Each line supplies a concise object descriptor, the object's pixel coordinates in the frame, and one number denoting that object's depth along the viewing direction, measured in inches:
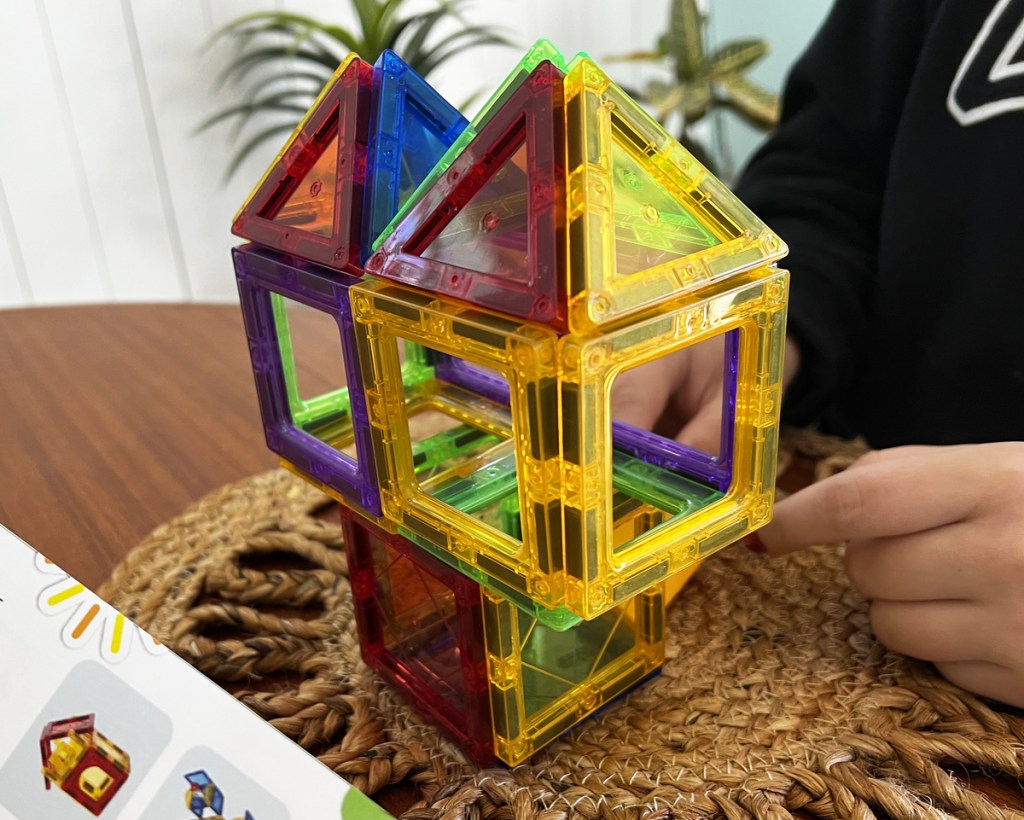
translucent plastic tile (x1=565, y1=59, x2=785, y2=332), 10.0
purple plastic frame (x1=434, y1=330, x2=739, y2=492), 13.2
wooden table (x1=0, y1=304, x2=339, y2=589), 20.3
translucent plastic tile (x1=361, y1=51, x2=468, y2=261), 12.7
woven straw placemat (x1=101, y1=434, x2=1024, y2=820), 12.1
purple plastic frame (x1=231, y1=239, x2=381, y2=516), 13.1
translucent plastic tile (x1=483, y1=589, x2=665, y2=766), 13.0
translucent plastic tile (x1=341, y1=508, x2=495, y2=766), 13.3
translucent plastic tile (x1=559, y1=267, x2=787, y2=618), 10.4
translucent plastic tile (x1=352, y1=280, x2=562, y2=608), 10.4
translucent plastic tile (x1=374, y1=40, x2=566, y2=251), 10.8
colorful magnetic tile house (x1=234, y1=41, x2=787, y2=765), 10.2
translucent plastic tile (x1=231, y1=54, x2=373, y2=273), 12.7
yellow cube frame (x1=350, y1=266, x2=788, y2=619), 10.3
